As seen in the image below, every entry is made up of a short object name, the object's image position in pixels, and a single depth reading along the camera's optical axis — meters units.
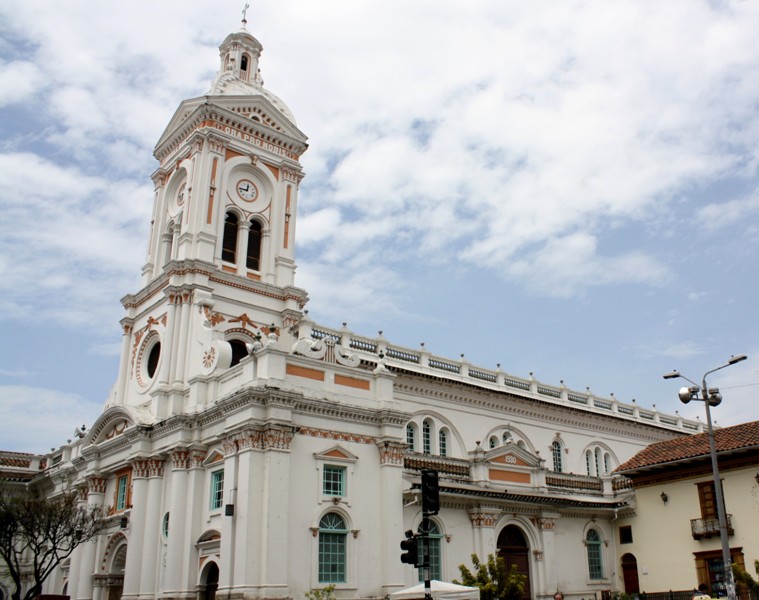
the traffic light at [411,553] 18.50
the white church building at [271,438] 28.72
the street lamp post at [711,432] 21.30
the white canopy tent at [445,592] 23.70
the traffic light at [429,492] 18.44
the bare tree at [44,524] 33.62
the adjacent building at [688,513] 33.06
